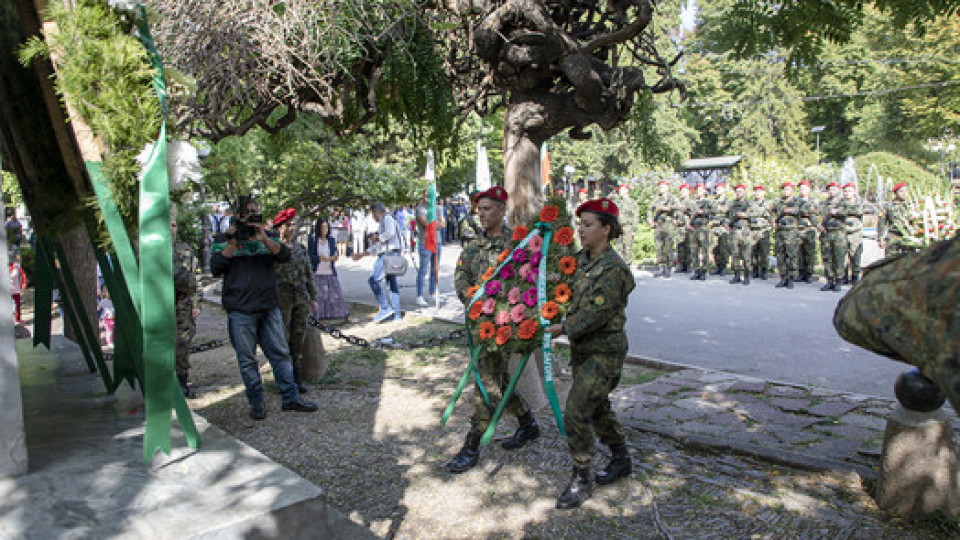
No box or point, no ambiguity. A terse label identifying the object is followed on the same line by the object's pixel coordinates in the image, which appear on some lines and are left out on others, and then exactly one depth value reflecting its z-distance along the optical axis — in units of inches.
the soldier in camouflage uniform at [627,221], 724.7
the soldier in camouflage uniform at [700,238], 642.2
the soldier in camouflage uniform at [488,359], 195.8
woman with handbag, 448.1
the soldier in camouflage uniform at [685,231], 673.0
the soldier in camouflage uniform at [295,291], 284.0
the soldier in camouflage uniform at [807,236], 570.6
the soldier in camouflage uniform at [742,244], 598.9
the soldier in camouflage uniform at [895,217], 482.6
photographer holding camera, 234.4
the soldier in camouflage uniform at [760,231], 605.6
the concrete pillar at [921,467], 150.1
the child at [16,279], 423.8
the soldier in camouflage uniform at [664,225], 677.3
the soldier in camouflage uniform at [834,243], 538.9
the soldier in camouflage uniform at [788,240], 563.5
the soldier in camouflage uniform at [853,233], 560.1
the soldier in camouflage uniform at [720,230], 649.0
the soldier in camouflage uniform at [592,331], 167.3
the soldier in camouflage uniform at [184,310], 271.0
